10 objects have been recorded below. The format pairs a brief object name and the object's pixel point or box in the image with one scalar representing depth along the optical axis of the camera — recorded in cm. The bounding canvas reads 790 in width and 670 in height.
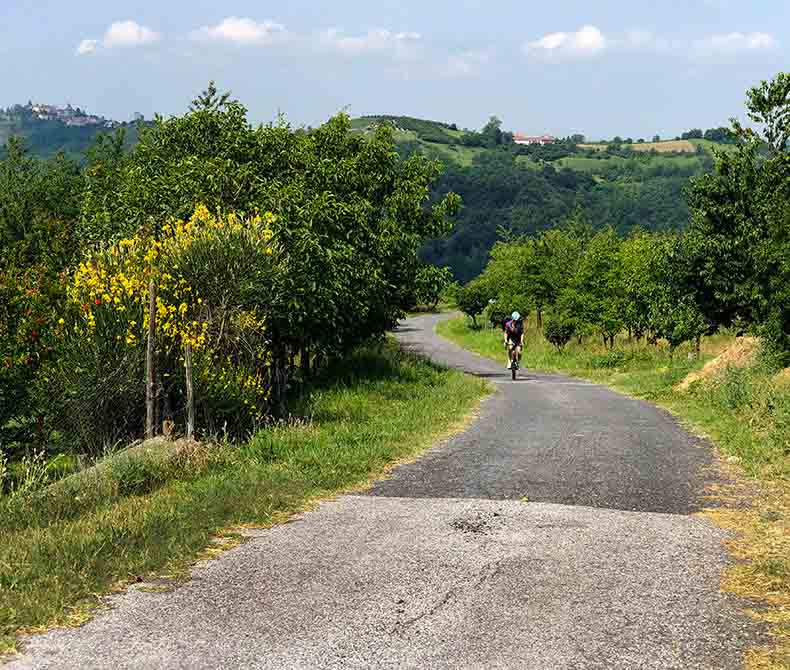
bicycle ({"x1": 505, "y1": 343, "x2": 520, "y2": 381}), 2977
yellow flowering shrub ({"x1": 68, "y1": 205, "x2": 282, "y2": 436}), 1244
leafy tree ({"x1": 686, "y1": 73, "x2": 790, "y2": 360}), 2456
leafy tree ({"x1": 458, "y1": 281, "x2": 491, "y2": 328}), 7694
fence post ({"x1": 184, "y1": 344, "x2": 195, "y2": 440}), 1184
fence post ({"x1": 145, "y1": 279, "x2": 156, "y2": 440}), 1176
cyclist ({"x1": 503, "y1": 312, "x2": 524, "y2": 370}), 2865
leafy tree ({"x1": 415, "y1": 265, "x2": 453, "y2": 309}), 3119
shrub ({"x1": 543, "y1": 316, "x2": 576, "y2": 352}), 4591
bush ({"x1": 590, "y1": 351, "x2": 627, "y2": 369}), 3770
